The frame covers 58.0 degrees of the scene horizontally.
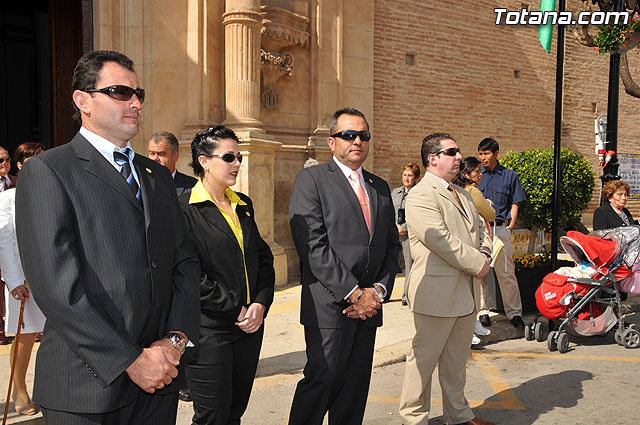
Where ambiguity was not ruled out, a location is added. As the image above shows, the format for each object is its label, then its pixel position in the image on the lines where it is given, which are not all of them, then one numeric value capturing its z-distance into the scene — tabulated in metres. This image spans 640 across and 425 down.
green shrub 10.85
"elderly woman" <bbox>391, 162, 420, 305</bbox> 8.69
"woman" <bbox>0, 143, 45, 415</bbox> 4.50
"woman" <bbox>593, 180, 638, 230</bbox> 7.31
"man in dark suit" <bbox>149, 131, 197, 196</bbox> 4.97
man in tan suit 4.17
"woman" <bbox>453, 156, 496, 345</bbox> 6.38
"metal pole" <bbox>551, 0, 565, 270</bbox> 6.98
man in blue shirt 7.54
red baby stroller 6.54
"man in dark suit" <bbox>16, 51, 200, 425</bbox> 2.12
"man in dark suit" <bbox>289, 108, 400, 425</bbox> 3.64
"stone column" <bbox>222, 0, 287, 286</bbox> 9.15
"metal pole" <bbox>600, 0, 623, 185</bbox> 9.33
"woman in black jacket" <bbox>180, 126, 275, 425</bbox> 3.24
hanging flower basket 9.09
